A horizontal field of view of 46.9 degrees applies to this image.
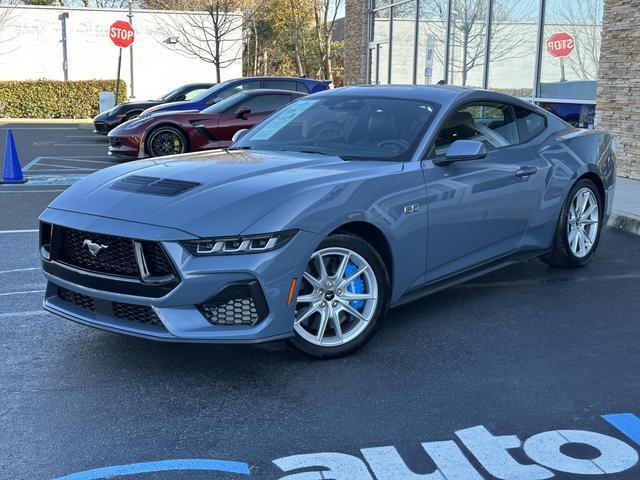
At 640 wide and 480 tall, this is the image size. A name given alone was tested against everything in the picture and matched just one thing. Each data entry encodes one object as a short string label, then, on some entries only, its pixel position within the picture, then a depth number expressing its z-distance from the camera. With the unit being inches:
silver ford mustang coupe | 144.3
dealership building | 437.1
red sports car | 499.5
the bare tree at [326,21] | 1549.0
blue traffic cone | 433.4
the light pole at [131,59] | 1193.1
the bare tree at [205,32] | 1217.7
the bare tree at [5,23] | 1173.7
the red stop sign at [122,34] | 1106.7
